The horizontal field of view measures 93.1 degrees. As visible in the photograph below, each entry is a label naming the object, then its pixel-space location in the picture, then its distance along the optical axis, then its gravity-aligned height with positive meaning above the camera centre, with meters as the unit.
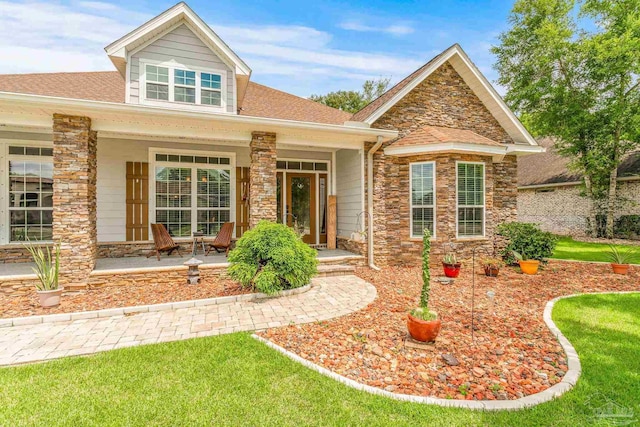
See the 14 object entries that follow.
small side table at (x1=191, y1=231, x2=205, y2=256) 8.18 -0.86
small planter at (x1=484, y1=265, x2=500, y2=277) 7.64 -1.55
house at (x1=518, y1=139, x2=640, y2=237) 15.19 +0.92
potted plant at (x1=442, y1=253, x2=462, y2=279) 7.50 -1.42
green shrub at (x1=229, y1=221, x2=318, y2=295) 5.77 -1.03
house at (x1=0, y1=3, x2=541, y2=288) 7.09 +1.43
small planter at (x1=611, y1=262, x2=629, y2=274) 7.76 -1.51
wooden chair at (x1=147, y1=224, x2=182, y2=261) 8.02 -0.82
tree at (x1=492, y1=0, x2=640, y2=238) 13.68 +6.37
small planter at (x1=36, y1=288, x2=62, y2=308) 5.21 -1.55
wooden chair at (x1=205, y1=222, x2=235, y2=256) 8.77 -0.88
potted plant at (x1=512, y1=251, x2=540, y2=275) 7.82 -1.43
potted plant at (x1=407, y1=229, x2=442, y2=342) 3.78 -1.40
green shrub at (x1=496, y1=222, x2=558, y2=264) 8.05 -0.86
